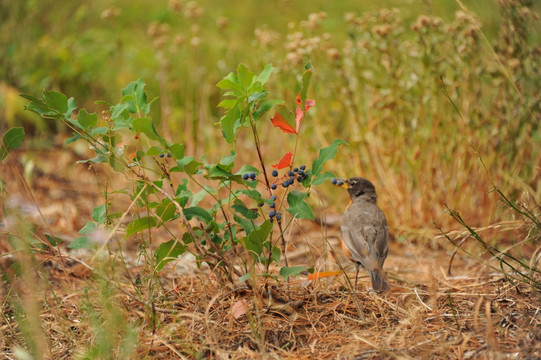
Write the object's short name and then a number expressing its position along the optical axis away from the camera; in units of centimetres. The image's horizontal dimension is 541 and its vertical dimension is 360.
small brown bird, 555
